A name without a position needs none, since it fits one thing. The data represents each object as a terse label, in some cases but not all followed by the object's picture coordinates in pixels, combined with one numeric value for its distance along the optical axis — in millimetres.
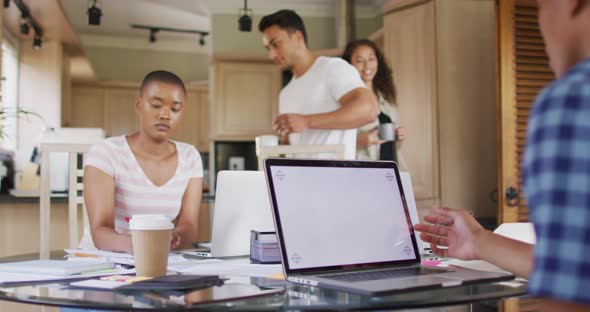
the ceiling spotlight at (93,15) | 5352
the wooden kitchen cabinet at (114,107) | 7965
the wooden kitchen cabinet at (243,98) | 6195
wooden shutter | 3518
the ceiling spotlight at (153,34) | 7297
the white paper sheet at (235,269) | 1260
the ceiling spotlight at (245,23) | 5727
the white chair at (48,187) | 2186
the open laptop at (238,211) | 1575
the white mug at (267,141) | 2839
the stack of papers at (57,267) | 1189
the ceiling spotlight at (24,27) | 5465
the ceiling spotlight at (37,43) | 5938
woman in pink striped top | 1866
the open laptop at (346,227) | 1091
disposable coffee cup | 1175
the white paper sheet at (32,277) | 1142
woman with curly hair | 3168
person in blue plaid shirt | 517
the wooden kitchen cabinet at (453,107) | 4184
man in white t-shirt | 2438
